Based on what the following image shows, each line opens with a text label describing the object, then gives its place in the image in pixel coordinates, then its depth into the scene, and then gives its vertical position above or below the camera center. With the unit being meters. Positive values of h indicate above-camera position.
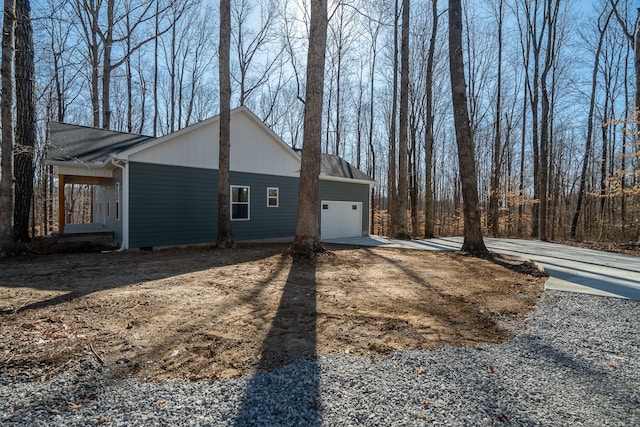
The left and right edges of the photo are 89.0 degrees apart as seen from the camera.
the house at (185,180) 9.05 +0.92
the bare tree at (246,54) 17.61 +8.85
